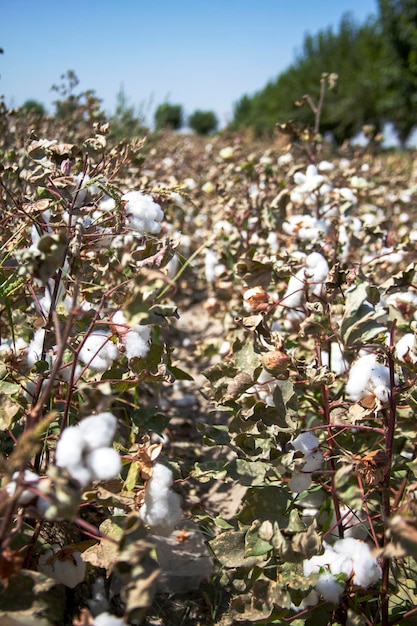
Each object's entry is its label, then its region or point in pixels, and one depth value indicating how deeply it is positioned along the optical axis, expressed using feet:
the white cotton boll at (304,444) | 3.43
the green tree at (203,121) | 126.41
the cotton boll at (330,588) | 3.06
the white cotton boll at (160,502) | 2.88
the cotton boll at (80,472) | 2.12
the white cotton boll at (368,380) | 3.30
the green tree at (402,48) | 52.21
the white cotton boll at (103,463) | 2.10
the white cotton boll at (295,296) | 4.37
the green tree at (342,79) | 79.51
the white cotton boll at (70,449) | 2.12
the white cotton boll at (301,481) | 3.33
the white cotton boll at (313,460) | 3.43
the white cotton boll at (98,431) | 2.18
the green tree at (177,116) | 110.68
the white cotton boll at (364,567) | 3.10
